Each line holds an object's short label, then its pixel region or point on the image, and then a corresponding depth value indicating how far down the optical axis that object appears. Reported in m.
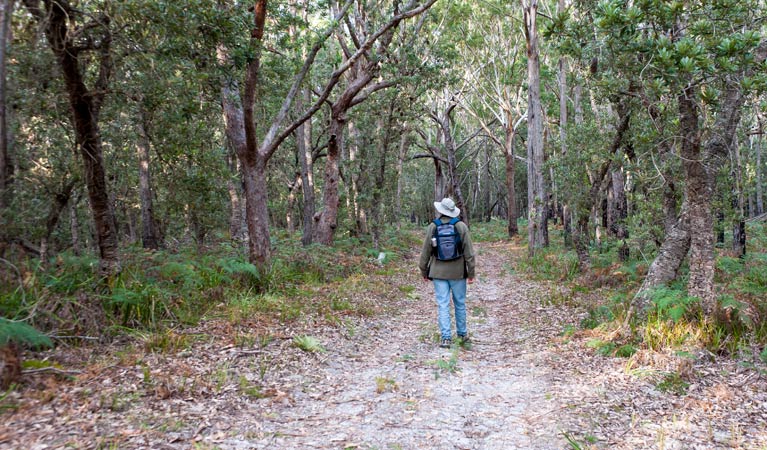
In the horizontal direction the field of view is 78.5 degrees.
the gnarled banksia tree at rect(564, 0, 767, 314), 5.03
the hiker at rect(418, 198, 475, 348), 6.32
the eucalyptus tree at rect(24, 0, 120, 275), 6.05
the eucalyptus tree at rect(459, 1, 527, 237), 23.14
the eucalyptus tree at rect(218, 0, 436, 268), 8.54
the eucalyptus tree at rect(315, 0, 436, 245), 11.87
